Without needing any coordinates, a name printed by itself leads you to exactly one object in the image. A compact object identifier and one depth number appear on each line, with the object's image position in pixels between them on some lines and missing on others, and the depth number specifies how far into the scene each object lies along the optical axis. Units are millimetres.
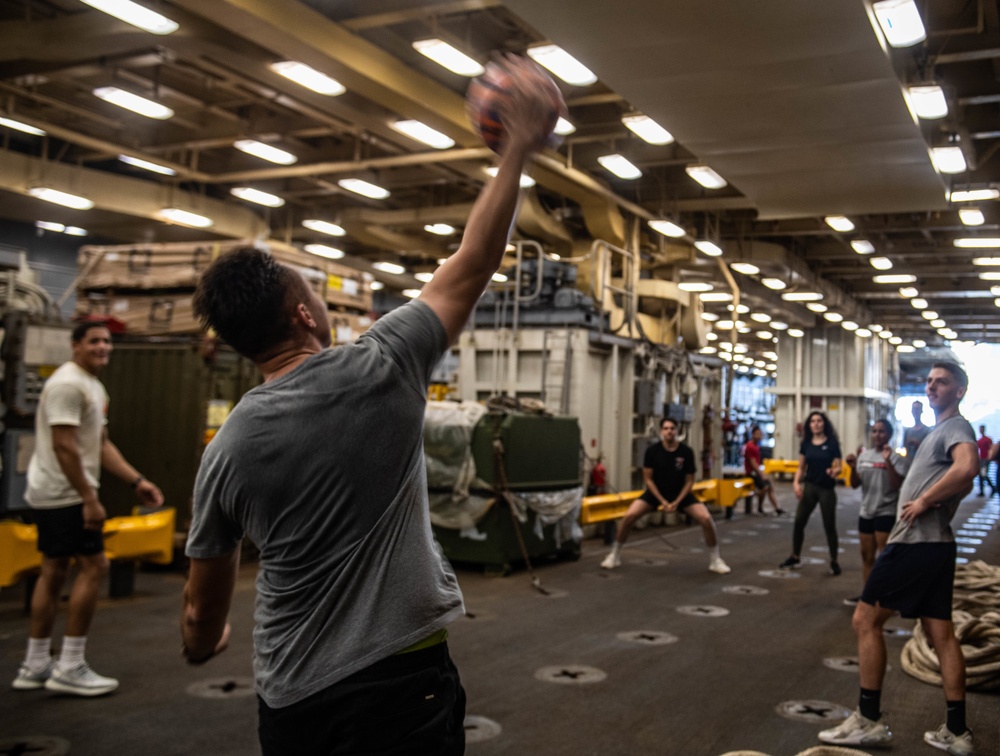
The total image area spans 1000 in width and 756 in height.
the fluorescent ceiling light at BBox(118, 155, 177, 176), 12634
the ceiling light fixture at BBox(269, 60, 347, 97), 8953
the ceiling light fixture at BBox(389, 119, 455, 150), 10641
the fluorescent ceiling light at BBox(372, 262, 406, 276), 20516
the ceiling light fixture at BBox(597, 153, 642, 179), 11484
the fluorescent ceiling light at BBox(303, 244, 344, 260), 18516
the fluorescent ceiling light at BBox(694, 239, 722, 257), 15609
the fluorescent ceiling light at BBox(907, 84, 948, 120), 8164
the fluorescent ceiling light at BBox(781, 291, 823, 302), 20375
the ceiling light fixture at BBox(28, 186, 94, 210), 12781
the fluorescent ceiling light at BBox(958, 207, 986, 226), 13250
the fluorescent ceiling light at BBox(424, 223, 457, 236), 16172
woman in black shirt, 9773
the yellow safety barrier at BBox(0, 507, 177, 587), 6789
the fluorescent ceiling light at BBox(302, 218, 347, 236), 16359
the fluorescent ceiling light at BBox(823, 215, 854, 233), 14336
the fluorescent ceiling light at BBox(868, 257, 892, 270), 18578
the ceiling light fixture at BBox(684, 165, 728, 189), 11805
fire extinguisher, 12523
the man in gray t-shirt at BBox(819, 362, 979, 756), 4555
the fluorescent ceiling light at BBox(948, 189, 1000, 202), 12125
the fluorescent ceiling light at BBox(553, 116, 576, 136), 9909
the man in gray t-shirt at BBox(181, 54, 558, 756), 1801
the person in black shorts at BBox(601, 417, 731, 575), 10242
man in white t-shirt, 5086
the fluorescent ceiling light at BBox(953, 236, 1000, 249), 15805
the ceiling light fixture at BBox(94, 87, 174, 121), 9750
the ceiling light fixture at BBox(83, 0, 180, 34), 7320
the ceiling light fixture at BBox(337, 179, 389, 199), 13617
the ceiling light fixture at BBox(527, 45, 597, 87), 8164
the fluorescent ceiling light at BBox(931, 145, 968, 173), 9945
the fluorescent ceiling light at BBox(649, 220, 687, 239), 14070
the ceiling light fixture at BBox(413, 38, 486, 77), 8141
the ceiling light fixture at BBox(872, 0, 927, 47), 6453
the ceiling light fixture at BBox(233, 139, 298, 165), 11789
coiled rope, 5621
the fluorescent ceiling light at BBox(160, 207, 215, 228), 14164
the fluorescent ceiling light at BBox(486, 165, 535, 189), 12502
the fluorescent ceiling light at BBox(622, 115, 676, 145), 9953
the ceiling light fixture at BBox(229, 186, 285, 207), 14125
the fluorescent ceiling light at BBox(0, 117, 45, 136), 10959
